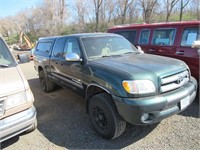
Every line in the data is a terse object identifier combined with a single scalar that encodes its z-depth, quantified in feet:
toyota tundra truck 7.22
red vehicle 11.90
